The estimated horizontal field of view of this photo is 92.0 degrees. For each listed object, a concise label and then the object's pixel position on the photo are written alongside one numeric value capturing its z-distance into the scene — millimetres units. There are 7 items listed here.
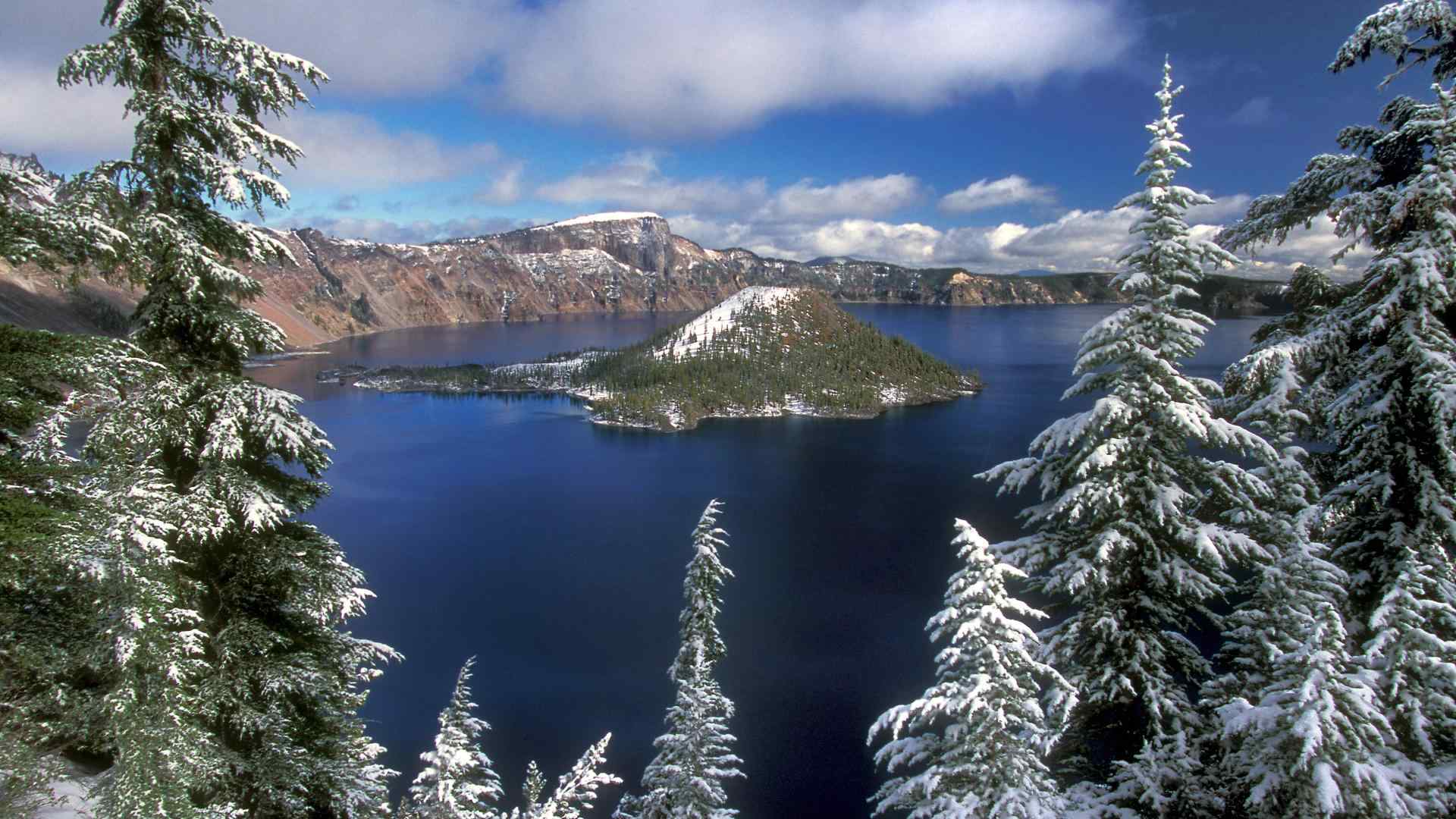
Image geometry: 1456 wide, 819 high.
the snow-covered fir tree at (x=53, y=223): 6941
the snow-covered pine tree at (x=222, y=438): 8023
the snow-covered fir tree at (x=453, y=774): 13305
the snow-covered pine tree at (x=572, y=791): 10766
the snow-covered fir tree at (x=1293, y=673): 7242
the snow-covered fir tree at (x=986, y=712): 9062
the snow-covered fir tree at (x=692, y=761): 17672
